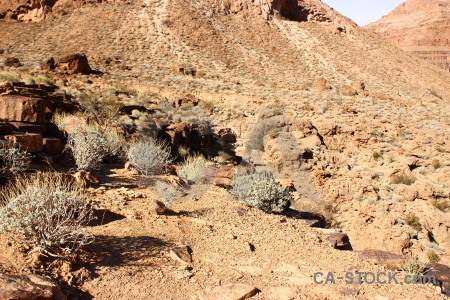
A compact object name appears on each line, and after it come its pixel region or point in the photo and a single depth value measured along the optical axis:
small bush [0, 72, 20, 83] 14.93
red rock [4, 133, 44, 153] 5.81
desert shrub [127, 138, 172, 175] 7.45
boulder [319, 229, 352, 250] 5.32
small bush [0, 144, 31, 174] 5.14
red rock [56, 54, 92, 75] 21.17
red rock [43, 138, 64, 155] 6.73
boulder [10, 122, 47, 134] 6.52
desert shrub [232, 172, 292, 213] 6.14
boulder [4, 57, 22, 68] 21.10
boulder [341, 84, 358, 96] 22.58
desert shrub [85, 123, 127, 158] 8.21
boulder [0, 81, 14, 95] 8.84
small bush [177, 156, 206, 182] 7.80
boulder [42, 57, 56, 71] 20.87
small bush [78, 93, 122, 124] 10.46
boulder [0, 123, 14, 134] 5.94
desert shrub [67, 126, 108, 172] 6.29
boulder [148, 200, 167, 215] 5.06
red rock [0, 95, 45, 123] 6.73
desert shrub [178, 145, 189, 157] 10.30
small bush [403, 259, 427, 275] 4.59
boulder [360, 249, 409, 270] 4.71
